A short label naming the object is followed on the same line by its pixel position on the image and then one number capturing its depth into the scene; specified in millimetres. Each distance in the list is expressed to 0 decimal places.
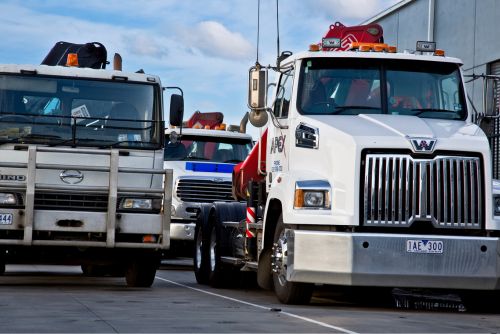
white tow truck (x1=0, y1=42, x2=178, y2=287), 16219
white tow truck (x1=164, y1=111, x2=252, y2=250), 24281
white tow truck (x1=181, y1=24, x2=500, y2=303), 13438
